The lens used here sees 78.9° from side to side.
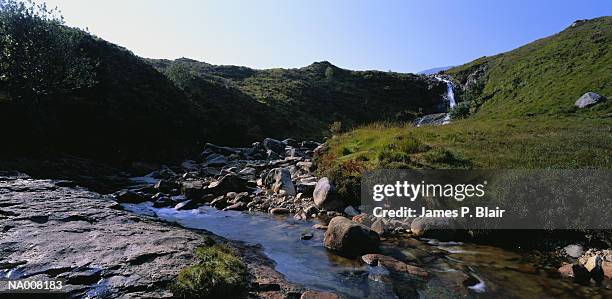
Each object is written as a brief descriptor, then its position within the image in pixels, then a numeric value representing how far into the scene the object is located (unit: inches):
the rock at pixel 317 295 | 296.5
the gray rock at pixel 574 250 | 393.7
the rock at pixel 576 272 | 344.2
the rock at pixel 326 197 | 619.5
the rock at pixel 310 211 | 603.0
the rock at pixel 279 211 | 633.0
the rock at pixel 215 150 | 1376.8
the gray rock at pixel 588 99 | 1387.4
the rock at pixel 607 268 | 347.8
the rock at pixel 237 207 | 671.1
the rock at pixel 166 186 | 815.1
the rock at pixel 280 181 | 729.0
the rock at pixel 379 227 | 498.6
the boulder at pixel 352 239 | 423.2
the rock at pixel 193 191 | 749.3
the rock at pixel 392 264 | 372.8
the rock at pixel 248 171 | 977.7
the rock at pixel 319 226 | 528.2
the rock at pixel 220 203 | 694.5
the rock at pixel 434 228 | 474.6
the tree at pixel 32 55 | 1133.7
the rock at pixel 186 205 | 684.7
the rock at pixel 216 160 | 1200.8
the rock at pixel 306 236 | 487.5
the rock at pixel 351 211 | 585.4
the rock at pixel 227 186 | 768.9
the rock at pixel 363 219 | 539.8
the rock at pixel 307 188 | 695.1
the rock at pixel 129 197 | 732.0
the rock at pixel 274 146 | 1444.6
